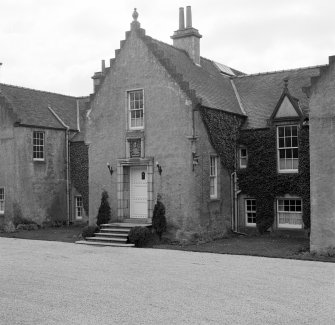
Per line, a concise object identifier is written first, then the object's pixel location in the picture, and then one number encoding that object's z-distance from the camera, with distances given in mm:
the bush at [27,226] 29969
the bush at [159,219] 23656
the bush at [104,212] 25484
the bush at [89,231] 24250
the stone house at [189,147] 23844
